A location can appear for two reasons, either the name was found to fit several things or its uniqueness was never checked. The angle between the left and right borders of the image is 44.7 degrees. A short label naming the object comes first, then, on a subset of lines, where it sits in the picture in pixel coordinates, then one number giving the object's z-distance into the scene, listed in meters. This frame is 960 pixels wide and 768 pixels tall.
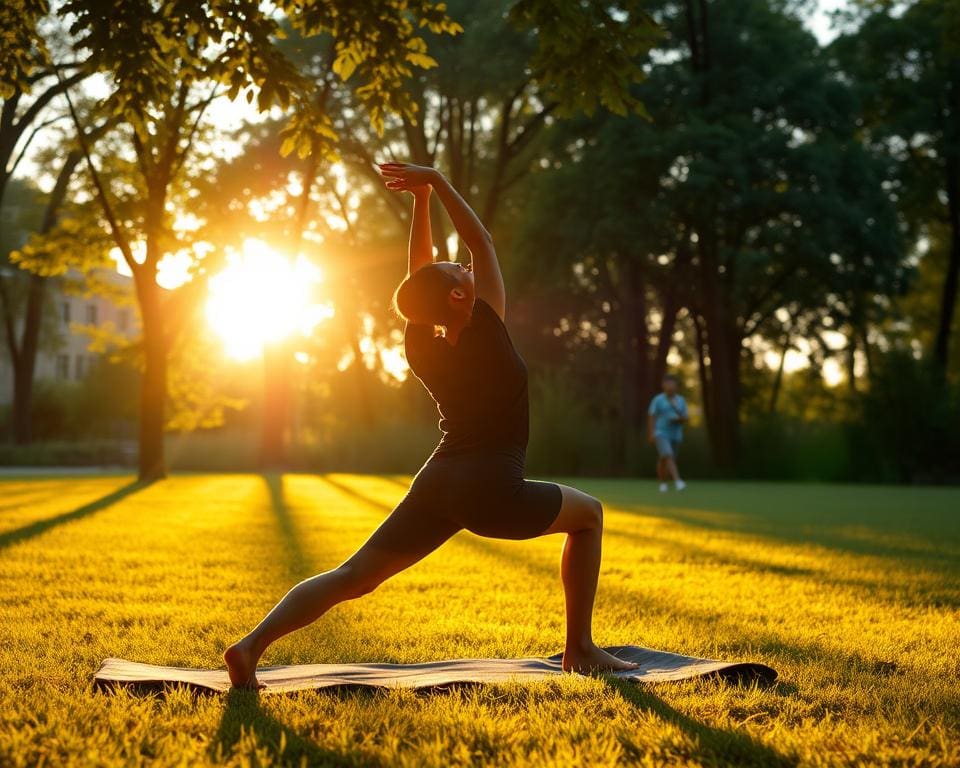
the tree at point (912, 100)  38.09
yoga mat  4.68
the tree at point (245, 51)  8.14
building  72.81
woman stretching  4.58
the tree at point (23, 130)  8.92
